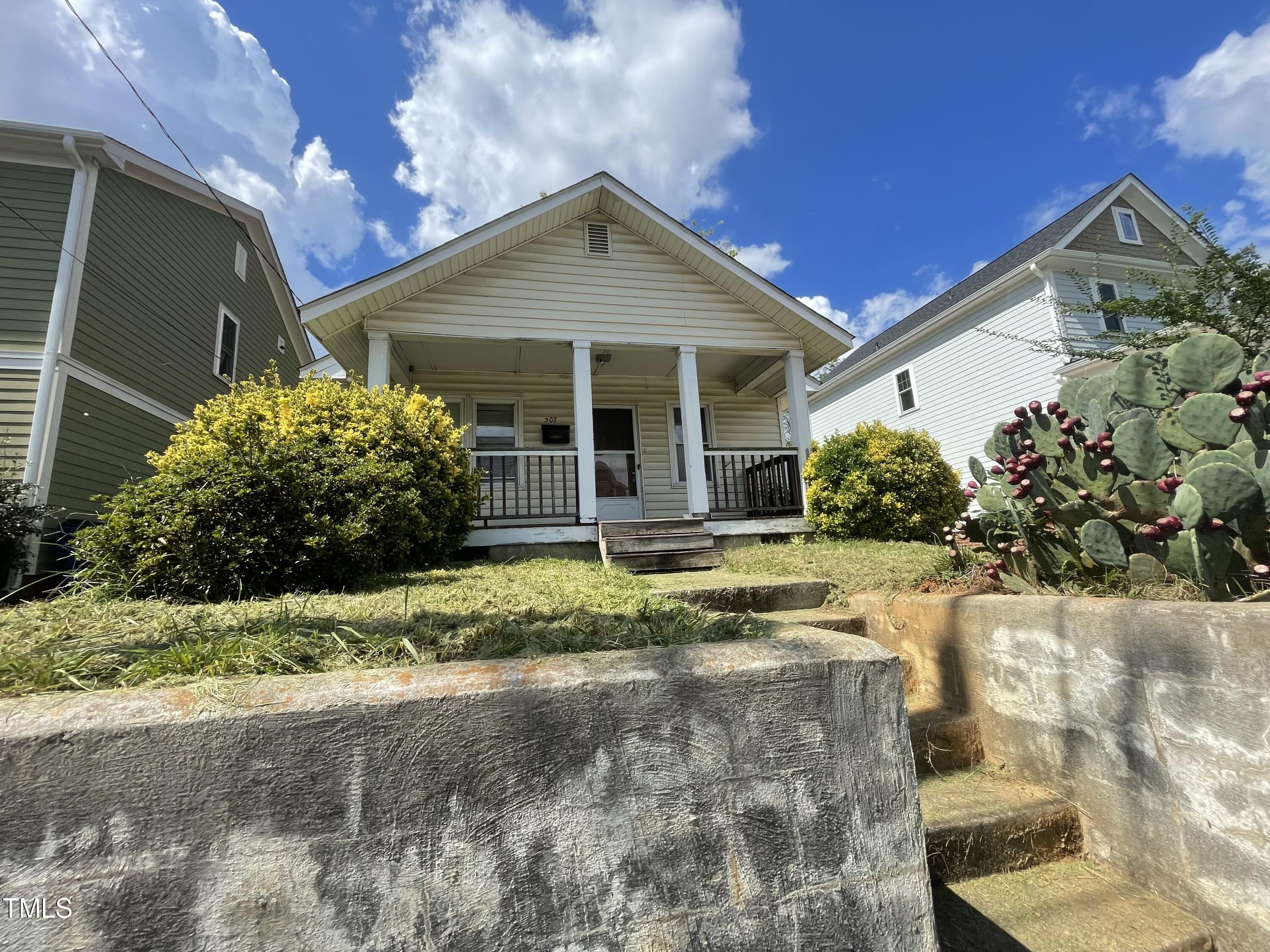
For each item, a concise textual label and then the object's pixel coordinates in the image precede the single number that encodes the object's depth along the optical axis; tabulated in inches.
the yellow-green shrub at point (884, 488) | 267.6
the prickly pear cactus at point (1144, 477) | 75.7
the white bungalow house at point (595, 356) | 285.7
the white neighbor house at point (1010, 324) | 473.7
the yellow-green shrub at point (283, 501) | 134.4
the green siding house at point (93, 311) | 284.8
